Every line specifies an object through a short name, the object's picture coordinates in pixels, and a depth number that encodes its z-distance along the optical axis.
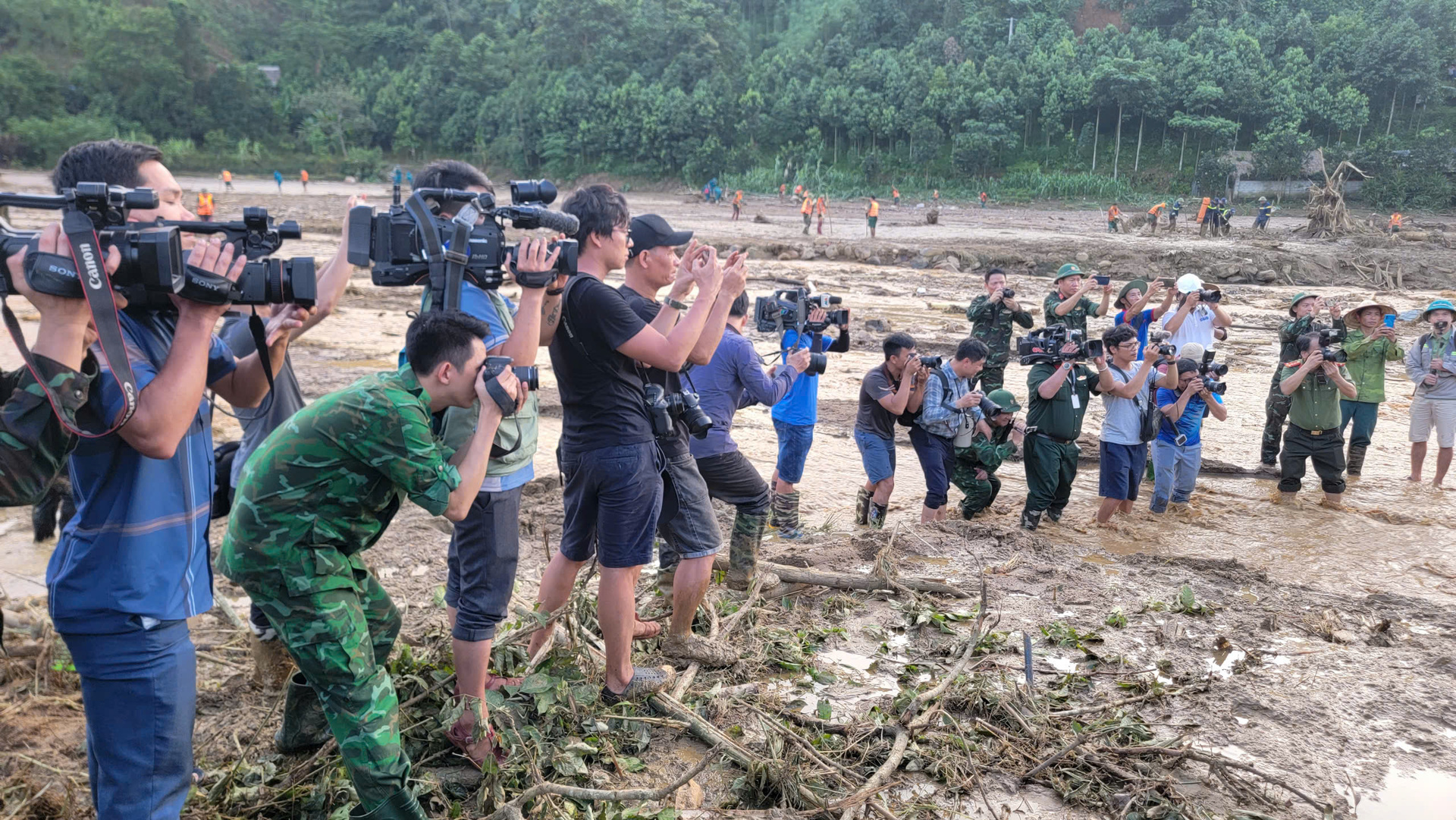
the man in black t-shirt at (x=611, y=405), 3.63
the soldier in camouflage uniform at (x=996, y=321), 8.96
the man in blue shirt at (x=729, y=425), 4.86
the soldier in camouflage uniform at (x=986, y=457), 6.88
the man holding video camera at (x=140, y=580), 2.36
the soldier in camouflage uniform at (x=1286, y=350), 8.52
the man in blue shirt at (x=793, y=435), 6.67
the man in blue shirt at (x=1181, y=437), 7.09
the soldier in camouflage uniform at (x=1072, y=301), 8.64
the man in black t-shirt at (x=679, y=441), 3.94
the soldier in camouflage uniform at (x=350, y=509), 2.60
